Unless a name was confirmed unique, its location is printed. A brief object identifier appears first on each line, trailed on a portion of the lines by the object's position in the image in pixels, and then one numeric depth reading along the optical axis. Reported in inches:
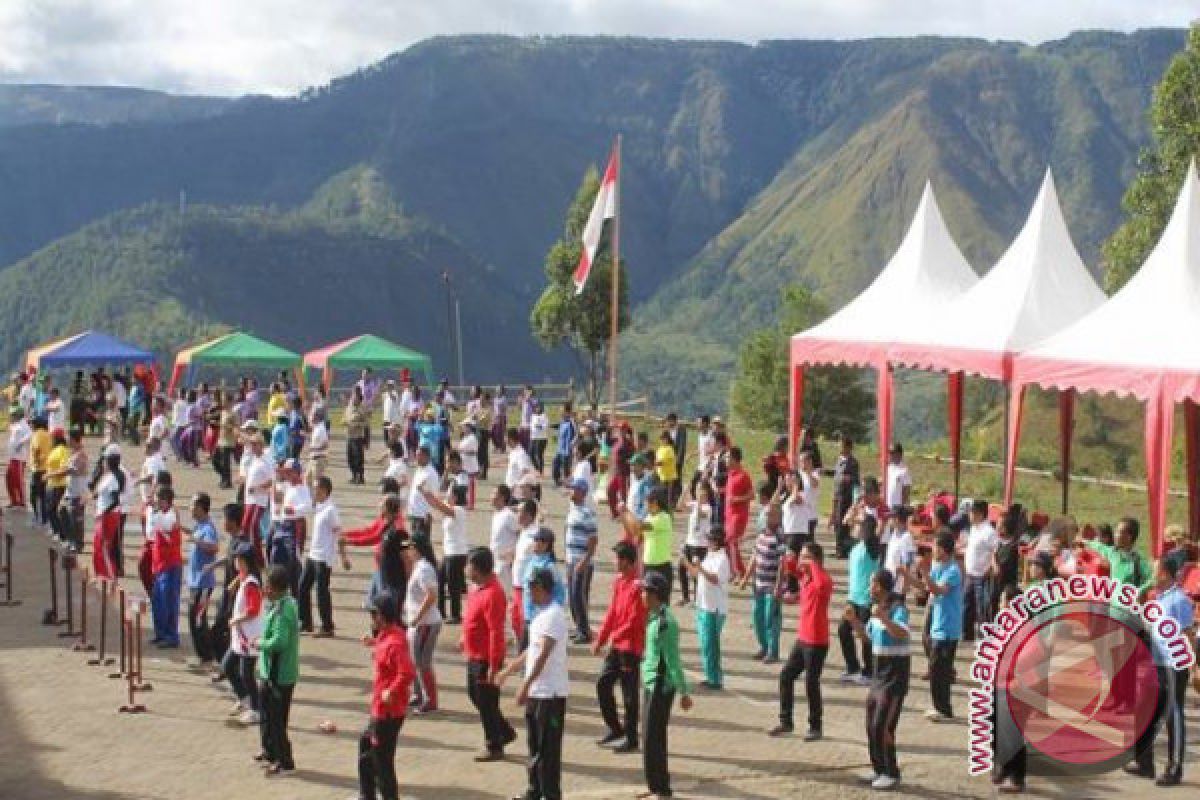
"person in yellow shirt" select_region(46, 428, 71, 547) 753.0
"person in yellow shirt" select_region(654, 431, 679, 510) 826.8
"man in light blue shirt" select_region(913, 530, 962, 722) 485.1
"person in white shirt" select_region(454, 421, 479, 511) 845.2
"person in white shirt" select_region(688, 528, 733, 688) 508.4
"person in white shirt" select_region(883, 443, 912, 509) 724.0
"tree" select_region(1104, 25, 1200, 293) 1441.9
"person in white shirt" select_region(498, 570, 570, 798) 394.0
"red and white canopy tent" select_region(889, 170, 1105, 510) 775.7
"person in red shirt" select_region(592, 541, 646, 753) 443.8
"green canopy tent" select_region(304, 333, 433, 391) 1318.9
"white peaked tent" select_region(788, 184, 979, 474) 868.6
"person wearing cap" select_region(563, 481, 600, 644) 555.5
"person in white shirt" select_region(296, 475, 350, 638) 555.5
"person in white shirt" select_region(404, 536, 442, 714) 458.3
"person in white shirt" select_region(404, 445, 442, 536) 618.5
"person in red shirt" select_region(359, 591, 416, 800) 380.8
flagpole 1021.8
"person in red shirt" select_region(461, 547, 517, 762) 430.9
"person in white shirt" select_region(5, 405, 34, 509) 843.4
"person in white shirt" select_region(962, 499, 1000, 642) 577.3
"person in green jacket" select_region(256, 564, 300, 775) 414.0
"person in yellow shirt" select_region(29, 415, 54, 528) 799.7
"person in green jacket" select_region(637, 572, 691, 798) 408.5
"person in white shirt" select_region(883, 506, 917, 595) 535.8
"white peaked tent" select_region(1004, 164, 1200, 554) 631.2
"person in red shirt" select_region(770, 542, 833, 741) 457.4
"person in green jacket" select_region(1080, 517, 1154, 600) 522.9
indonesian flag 1070.4
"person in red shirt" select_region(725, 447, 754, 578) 662.5
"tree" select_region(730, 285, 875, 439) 2066.9
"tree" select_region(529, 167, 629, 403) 1710.1
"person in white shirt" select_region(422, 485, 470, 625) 564.4
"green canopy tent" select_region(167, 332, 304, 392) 1293.1
